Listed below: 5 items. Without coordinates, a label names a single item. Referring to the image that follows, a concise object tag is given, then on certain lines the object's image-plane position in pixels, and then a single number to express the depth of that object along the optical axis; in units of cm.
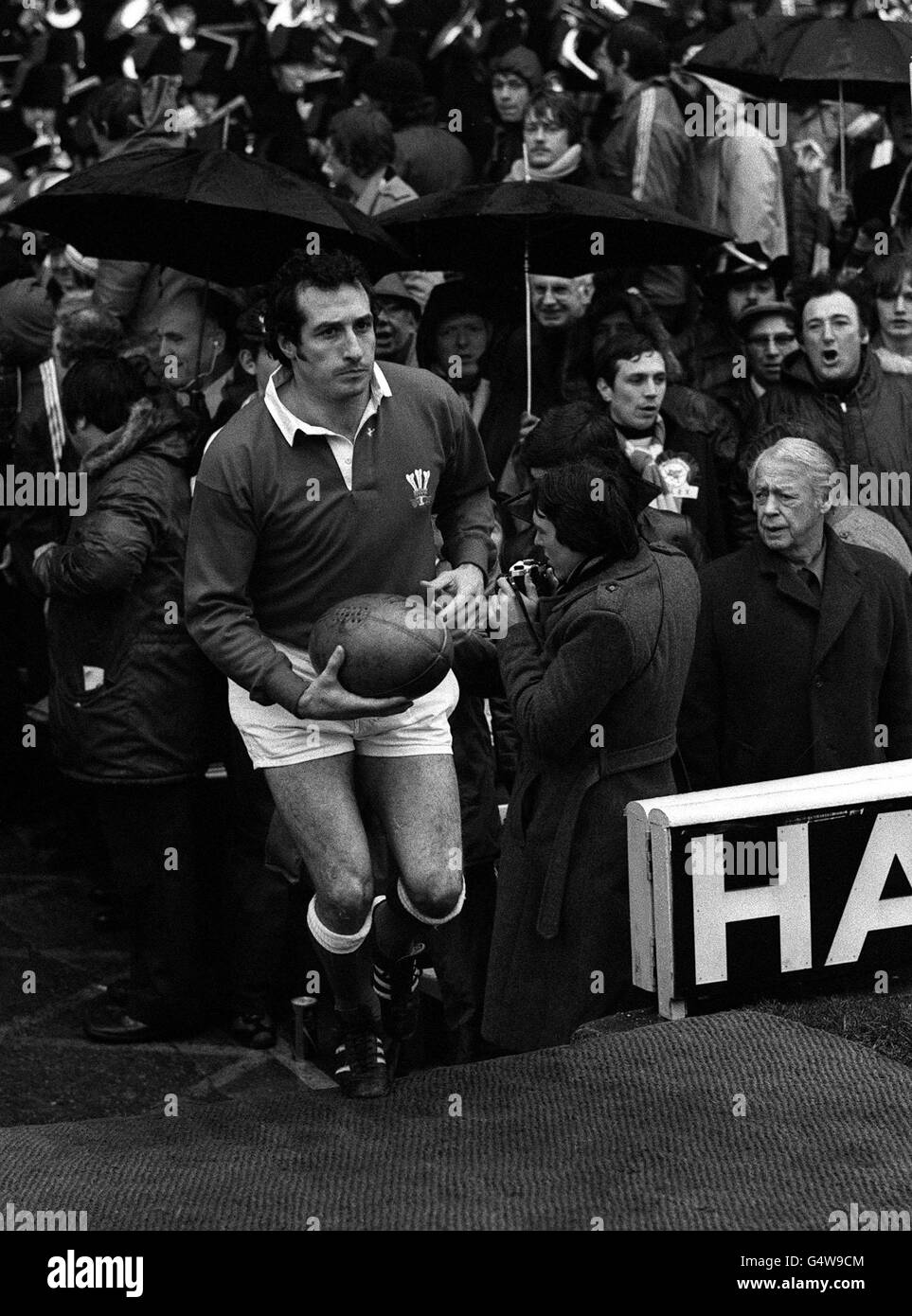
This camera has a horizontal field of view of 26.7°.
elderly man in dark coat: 631
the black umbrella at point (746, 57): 880
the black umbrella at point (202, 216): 748
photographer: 548
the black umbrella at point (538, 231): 784
